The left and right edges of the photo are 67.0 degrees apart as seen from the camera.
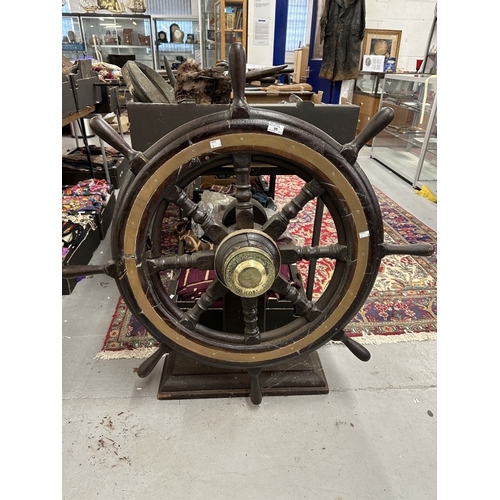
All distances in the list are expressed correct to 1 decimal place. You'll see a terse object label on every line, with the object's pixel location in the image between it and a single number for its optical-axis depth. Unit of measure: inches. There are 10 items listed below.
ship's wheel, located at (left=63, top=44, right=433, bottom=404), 35.5
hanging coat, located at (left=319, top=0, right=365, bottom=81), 164.4
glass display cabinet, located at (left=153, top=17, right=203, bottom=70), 231.9
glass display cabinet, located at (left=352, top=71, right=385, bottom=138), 175.2
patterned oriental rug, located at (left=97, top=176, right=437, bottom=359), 63.6
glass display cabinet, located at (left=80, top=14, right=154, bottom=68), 223.5
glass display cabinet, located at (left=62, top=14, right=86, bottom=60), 221.8
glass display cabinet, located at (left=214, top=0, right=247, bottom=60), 184.1
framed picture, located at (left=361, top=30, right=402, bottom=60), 188.2
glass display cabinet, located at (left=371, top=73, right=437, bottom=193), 132.6
